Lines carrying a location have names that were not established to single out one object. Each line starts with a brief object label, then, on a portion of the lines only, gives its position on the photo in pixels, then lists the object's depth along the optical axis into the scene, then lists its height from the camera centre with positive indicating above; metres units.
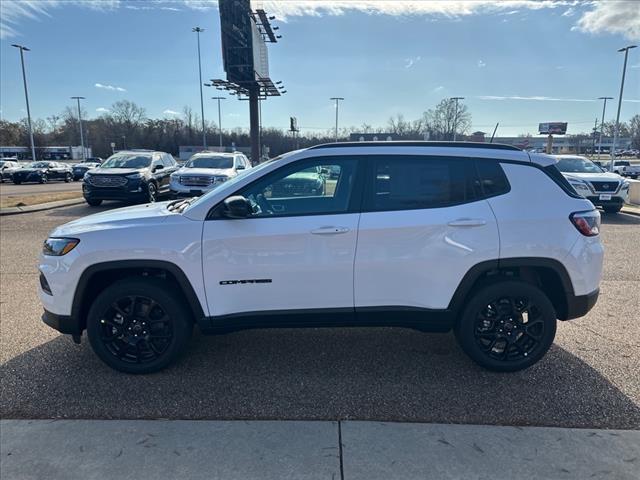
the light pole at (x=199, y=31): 53.38 +14.65
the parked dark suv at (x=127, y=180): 13.16 -0.79
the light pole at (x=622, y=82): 40.09 +6.69
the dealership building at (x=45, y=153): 86.22 +0.02
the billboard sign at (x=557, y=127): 60.01 +3.97
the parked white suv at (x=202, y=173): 12.72 -0.56
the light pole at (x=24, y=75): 44.67 +8.02
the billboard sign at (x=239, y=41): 23.33 +6.12
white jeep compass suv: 3.30 -0.77
